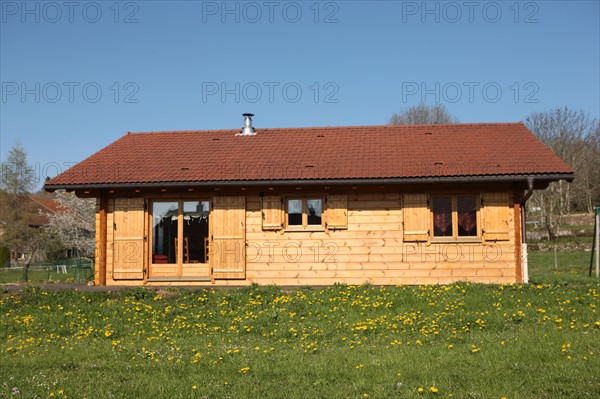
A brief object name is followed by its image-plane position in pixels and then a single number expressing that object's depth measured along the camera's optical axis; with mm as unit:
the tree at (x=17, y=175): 40666
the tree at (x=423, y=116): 60312
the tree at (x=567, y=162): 41406
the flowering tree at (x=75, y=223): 40594
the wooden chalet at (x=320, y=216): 14977
